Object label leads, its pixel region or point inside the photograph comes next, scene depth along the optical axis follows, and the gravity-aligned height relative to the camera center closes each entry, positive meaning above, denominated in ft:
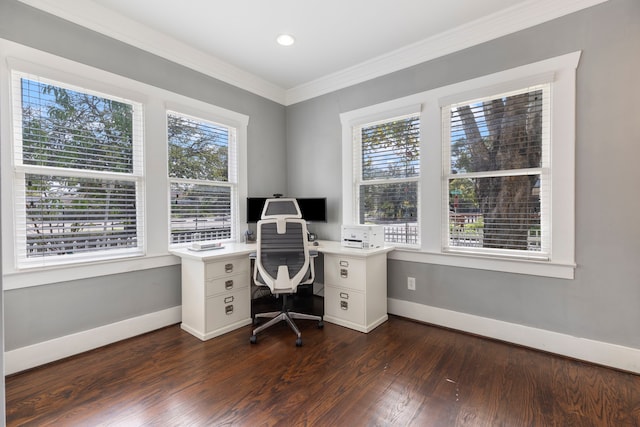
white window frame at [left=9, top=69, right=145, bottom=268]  7.02 +0.98
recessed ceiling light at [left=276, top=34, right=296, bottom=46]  9.18 +5.23
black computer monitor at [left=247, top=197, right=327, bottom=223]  11.80 +0.08
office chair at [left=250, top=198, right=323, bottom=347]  8.68 -1.28
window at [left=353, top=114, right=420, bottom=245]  10.22 +1.21
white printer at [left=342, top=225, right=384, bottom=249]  9.70 -0.86
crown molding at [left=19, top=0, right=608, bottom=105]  7.65 +5.02
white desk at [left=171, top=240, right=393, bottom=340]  8.87 -2.42
